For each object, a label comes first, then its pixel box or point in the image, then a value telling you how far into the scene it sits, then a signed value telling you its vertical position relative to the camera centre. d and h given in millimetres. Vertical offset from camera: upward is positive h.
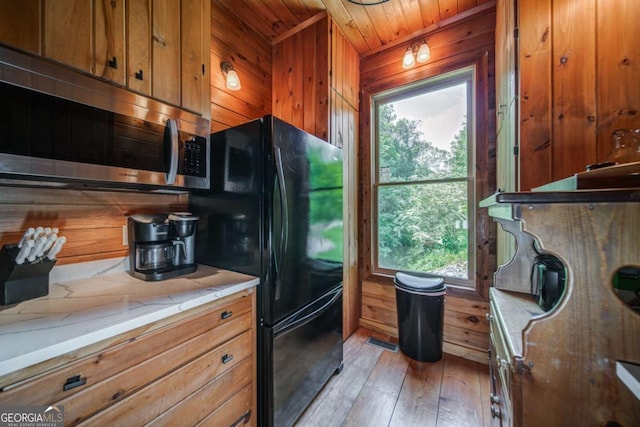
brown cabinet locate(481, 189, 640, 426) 531 -268
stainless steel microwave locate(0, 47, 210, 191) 802 +352
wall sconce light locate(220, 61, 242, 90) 1857 +1135
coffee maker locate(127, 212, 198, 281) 1188 -169
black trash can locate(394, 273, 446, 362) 1881 -858
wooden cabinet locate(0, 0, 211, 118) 832 +760
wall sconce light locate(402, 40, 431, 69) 2059 +1487
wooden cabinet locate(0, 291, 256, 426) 645 -568
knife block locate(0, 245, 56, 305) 843 -246
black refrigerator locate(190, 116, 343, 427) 1206 -157
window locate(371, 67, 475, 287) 2102 +356
